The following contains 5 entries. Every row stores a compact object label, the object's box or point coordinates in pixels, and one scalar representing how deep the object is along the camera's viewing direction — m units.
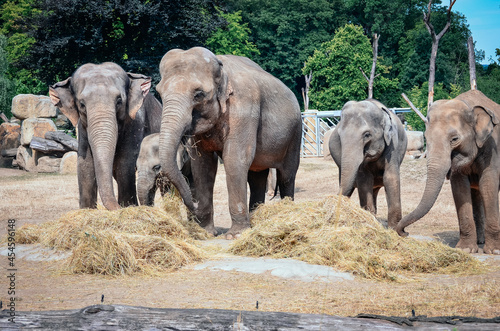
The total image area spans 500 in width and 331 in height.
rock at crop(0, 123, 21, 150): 27.64
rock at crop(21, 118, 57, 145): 25.59
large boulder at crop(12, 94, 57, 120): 27.20
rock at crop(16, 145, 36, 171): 25.41
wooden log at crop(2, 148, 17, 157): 26.95
